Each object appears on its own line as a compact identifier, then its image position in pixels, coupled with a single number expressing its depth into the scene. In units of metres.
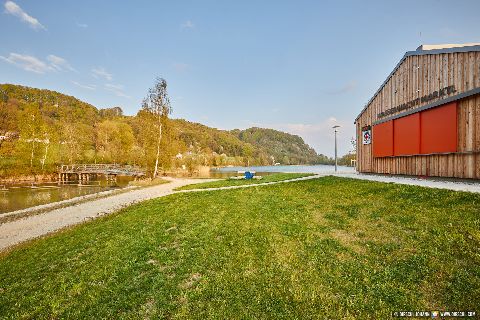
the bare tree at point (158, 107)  40.16
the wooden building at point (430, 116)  12.62
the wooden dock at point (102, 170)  47.56
